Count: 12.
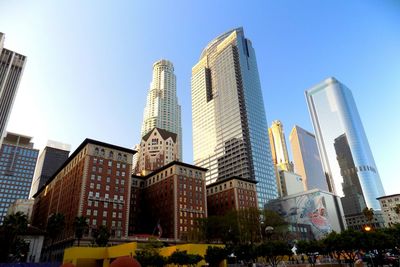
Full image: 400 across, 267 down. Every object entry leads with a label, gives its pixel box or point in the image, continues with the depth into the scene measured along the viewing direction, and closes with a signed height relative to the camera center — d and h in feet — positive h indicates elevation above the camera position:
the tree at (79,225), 275.78 +35.71
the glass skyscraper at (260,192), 633.08 +130.84
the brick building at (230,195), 479.82 +98.88
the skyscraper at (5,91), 603.26 +346.07
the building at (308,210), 606.55 +91.00
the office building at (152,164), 642.02 +196.14
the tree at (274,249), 202.04 +5.93
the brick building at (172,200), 391.24 +81.54
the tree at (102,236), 273.33 +26.50
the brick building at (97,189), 322.34 +82.18
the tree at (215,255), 189.98 +3.59
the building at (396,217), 641.40 +69.24
